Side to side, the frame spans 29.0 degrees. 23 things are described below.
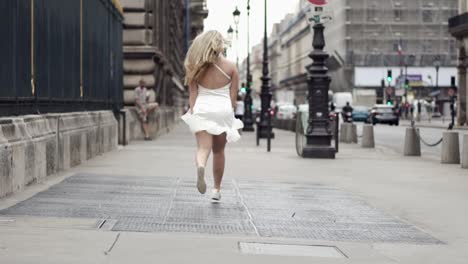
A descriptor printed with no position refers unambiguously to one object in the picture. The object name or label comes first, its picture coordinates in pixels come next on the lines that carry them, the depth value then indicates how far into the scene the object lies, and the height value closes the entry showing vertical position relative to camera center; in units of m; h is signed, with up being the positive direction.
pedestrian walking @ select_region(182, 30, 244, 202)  9.55 -0.01
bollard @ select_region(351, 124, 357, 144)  29.75 -1.38
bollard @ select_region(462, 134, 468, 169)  16.67 -1.18
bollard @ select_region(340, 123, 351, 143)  30.45 -1.33
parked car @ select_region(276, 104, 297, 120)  64.01 -1.36
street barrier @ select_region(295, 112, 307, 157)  19.69 -0.96
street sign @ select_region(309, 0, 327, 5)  20.08 +2.00
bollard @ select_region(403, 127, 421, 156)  21.31 -1.21
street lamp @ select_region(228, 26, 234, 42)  65.64 +4.55
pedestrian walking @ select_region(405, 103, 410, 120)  88.74 -1.80
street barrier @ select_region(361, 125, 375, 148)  26.22 -1.31
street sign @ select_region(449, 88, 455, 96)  56.69 +0.06
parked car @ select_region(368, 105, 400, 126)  63.88 -1.64
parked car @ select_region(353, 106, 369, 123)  74.06 -1.80
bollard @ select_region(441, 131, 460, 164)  18.28 -1.15
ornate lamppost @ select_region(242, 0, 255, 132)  43.12 -0.86
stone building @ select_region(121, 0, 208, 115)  28.66 +1.52
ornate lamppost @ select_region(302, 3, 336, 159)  19.42 -0.02
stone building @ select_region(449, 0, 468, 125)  57.56 +2.06
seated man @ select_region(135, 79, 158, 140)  26.44 -0.37
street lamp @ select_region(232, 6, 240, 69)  49.54 +4.26
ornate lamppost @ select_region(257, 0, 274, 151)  32.94 -0.10
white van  83.13 -0.64
